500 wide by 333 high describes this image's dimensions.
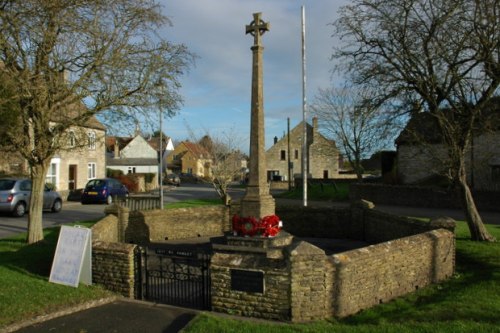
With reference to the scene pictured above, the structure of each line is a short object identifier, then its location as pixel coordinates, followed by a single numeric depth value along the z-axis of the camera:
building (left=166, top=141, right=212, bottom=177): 92.62
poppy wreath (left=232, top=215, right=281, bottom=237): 11.11
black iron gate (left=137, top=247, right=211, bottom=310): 8.10
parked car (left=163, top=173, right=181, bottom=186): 61.41
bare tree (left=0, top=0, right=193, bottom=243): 10.70
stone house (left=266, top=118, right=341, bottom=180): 62.25
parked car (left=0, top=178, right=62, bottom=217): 19.67
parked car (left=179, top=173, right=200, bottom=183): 73.95
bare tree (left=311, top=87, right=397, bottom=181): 41.03
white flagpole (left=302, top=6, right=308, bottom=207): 23.16
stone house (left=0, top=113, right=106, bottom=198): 27.06
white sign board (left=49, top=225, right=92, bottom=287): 8.49
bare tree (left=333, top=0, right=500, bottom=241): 11.80
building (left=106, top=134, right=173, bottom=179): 59.00
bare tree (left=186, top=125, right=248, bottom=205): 24.98
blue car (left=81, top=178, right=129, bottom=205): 28.23
